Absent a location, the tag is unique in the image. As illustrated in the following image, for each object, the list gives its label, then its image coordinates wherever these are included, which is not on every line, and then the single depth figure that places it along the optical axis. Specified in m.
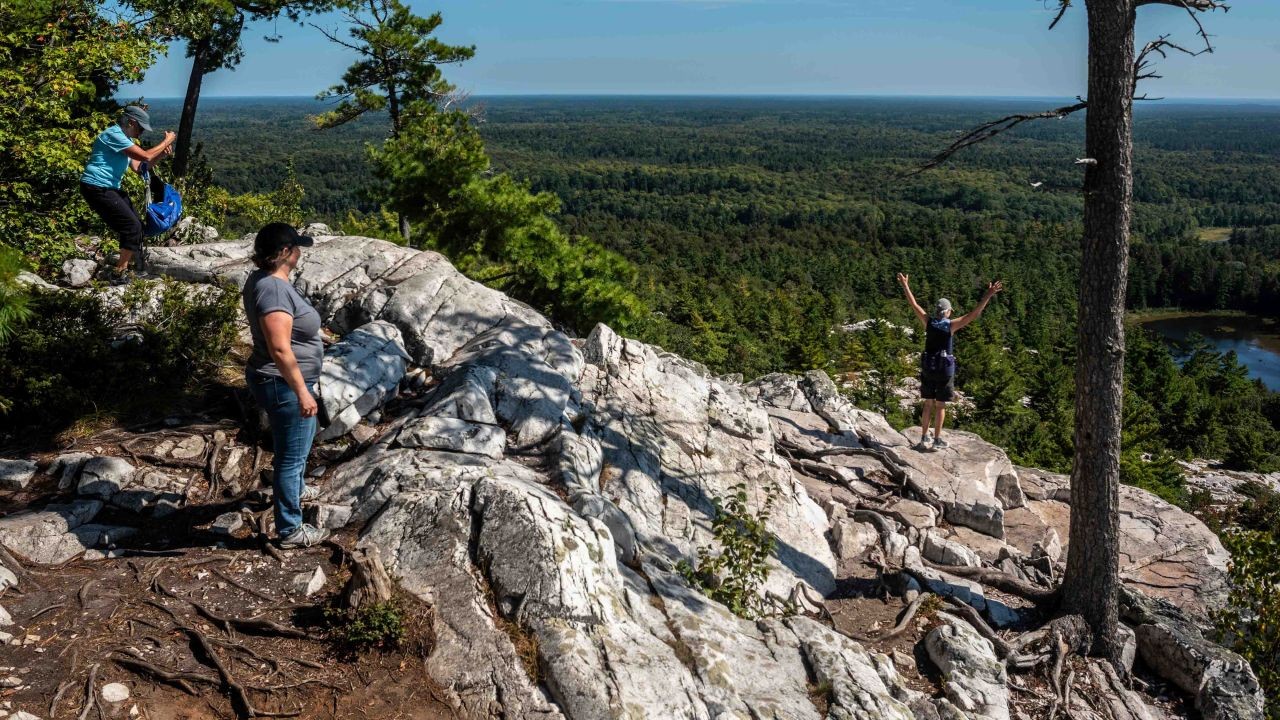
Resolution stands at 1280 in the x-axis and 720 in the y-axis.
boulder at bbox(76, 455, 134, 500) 5.48
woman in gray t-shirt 4.41
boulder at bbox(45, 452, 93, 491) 5.59
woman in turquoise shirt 6.81
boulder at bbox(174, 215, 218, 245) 11.13
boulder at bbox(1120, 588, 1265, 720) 5.92
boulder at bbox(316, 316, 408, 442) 6.32
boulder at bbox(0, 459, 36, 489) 5.54
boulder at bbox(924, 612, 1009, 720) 5.45
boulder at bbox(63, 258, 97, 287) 8.67
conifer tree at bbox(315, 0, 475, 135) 17.42
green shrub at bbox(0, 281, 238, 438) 6.05
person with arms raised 9.51
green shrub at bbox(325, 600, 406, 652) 4.23
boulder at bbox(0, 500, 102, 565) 4.80
